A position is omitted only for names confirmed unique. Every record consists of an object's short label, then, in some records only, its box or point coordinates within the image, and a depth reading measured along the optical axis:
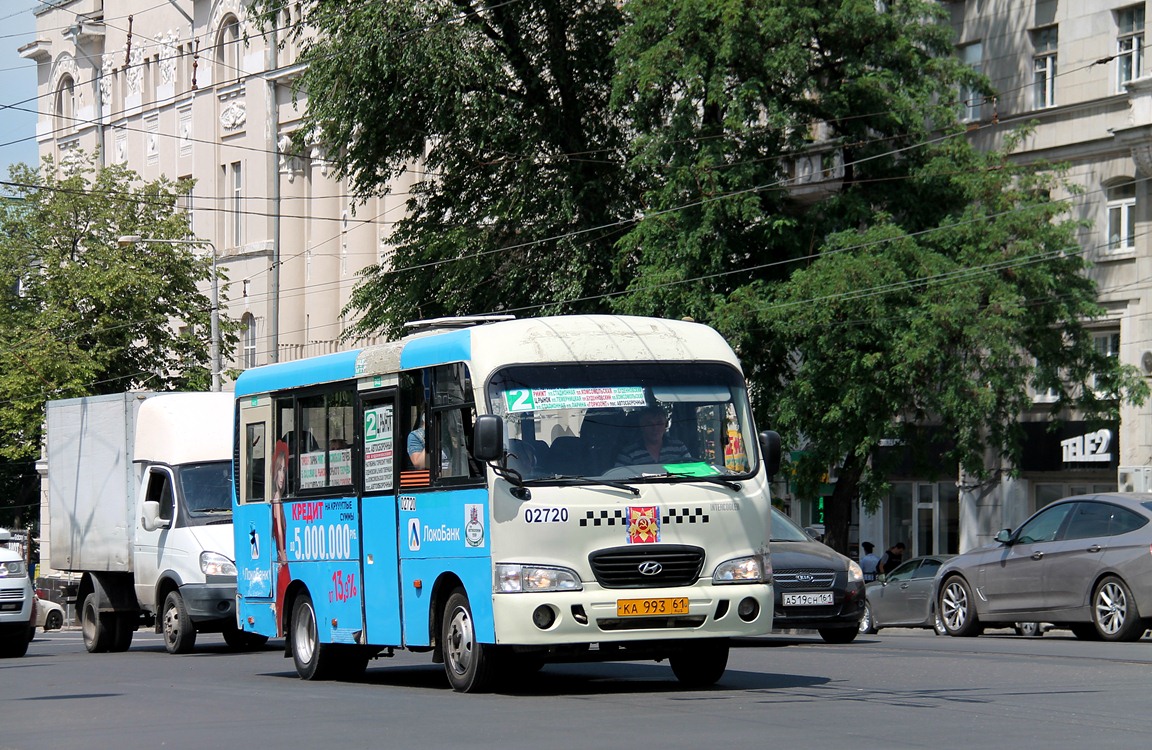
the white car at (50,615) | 45.75
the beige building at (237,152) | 60.59
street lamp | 48.09
